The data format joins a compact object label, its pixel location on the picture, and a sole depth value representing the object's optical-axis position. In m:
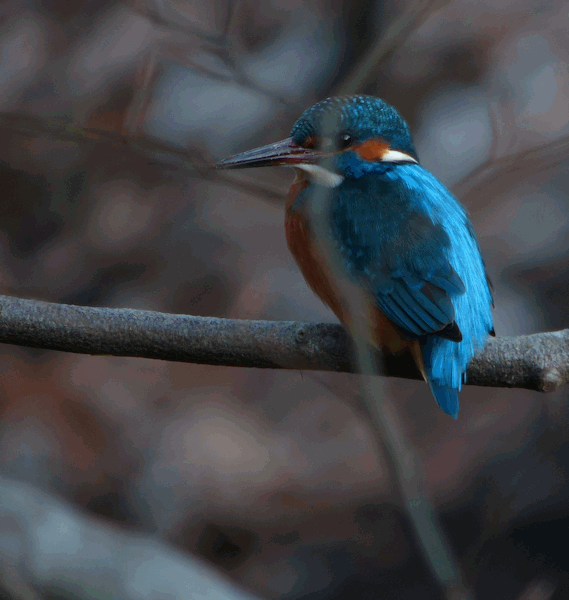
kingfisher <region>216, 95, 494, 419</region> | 4.37
